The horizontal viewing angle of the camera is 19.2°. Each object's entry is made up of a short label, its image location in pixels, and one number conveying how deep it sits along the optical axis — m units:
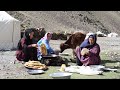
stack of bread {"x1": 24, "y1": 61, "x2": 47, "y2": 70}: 6.86
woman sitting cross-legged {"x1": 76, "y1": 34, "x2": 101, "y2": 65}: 7.05
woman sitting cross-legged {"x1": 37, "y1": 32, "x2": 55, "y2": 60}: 7.67
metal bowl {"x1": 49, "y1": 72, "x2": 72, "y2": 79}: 5.51
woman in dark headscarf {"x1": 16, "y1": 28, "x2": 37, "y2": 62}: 7.83
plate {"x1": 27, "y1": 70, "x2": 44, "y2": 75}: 6.38
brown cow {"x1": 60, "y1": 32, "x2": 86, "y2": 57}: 8.64
